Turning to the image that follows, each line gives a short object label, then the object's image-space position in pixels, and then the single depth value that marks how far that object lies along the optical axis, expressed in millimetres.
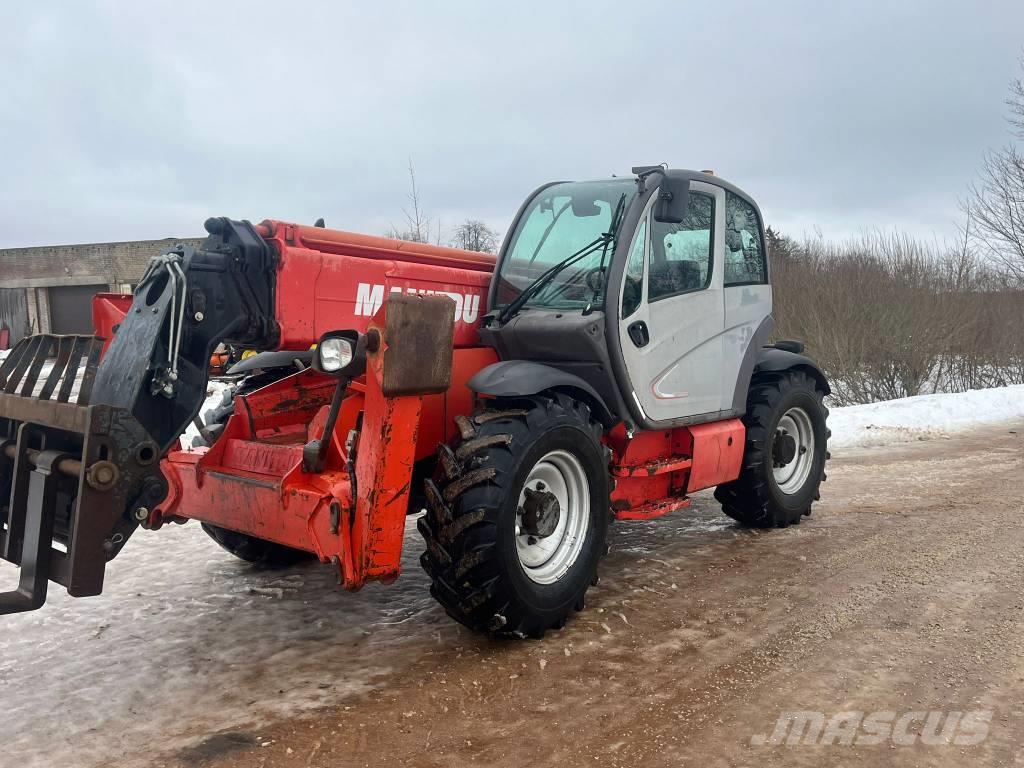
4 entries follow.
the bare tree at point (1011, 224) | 18453
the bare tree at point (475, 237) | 21108
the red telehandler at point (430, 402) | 3494
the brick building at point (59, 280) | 32312
